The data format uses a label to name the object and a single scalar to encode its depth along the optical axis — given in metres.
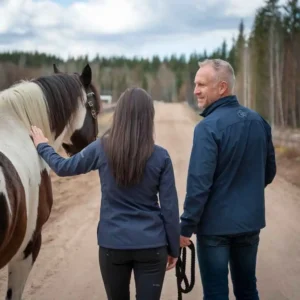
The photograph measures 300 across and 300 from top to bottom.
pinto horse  3.04
